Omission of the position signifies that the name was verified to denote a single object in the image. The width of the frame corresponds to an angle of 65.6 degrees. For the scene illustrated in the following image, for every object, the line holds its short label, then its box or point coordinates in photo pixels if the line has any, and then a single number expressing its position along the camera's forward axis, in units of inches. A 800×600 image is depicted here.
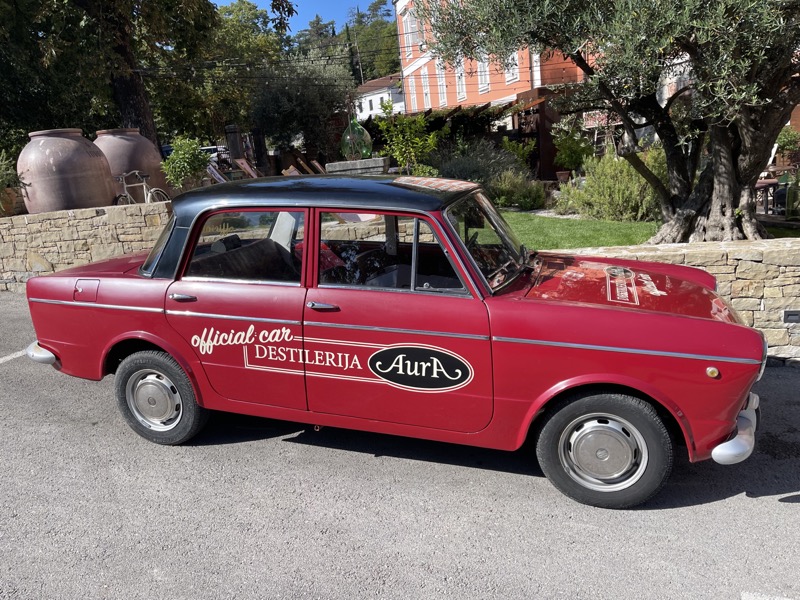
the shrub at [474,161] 546.0
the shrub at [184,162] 414.6
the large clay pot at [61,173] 384.5
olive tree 209.2
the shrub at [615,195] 421.1
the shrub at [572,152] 619.8
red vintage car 122.0
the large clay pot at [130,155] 460.4
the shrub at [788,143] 620.7
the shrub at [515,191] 516.1
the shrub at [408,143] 511.1
